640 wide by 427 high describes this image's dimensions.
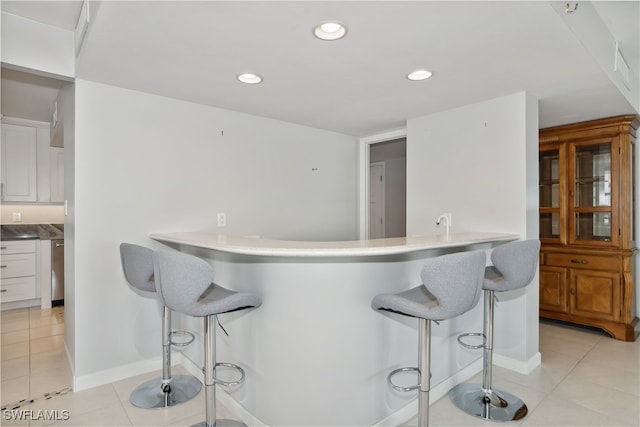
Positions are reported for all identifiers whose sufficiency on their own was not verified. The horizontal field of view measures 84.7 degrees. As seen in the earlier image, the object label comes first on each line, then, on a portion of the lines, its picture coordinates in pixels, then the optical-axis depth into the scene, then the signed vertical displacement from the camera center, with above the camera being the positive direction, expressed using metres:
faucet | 2.75 -0.07
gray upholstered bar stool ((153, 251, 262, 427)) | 1.68 -0.44
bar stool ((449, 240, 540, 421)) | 2.14 -0.79
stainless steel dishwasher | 4.47 -0.75
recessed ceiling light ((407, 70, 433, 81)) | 2.33 +0.93
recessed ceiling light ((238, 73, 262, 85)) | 2.38 +0.94
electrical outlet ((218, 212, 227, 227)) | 3.10 -0.05
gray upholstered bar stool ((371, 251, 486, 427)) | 1.61 -0.43
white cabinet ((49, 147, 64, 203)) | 4.62 +0.53
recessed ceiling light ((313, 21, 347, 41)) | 1.72 +0.92
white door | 6.80 +0.25
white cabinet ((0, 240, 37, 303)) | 4.20 -0.69
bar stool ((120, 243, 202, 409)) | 2.25 -1.07
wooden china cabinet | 3.40 -0.12
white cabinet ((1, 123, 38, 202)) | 4.29 +0.63
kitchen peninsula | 1.91 -0.69
